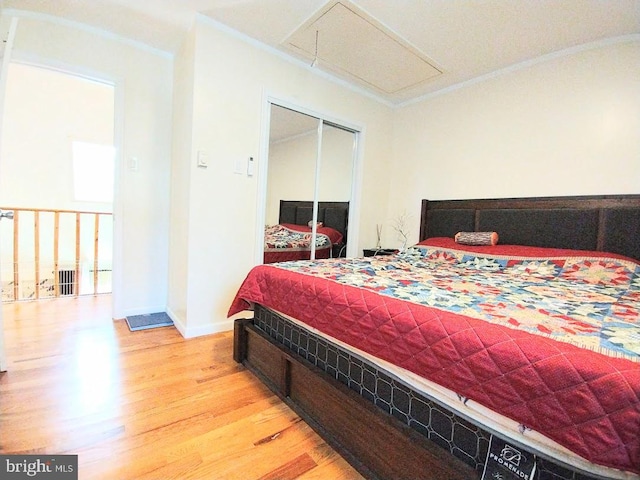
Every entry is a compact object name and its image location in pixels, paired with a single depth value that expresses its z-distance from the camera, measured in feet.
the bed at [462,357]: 2.22
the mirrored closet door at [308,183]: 9.19
